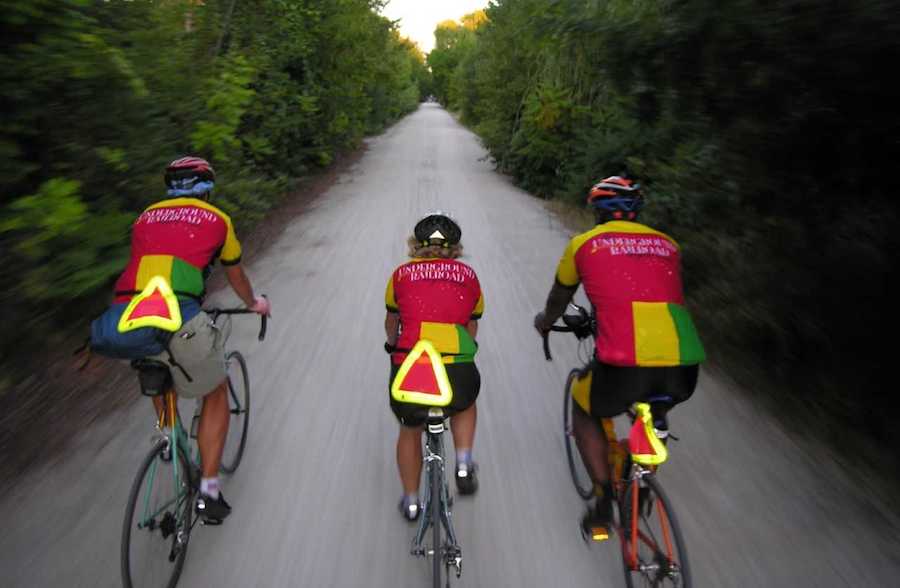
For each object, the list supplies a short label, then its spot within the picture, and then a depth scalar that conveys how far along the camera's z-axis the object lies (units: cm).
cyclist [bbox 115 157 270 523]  273
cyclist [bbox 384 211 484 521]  269
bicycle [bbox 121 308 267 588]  255
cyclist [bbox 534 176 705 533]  256
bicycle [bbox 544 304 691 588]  239
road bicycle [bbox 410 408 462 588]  253
